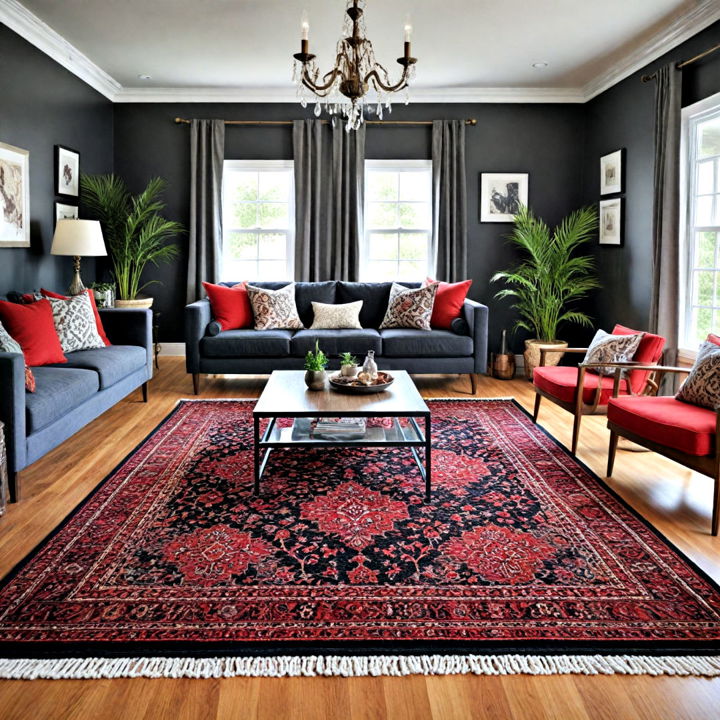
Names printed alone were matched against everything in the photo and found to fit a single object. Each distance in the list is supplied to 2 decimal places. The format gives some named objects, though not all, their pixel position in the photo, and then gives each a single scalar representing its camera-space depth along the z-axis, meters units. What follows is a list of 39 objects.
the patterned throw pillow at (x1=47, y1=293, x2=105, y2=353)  4.66
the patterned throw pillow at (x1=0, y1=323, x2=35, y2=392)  3.47
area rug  2.03
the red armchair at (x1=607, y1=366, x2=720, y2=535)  2.99
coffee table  3.33
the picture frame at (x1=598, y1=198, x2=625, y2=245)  6.18
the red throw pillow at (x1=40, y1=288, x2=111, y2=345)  5.06
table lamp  5.36
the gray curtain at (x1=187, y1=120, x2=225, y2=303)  7.04
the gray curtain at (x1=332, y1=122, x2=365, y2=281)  7.03
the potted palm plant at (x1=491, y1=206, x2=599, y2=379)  6.55
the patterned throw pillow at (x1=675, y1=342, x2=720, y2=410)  3.29
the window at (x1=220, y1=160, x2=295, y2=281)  7.21
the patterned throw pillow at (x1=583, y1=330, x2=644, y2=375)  4.17
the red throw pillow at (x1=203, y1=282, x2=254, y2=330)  6.07
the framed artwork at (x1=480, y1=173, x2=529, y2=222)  7.16
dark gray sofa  5.73
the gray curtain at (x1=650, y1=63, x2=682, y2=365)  4.95
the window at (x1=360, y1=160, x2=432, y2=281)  7.20
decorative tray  3.75
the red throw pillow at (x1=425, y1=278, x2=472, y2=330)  6.14
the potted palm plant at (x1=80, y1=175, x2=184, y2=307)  6.48
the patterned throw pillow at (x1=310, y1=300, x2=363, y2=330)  6.16
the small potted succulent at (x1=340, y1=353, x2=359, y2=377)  3.92
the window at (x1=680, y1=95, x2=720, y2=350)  4.76
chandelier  3.61
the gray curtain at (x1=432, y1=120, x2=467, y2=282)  7.04
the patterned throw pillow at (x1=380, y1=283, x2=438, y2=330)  6.09
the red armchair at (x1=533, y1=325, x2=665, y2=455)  4.09
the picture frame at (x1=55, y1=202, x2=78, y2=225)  5.84
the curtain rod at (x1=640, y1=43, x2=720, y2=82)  4.50
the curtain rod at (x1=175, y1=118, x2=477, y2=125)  7.04
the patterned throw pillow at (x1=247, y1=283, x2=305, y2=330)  6.08
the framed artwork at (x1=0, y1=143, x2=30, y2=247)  4.79
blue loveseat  3.13
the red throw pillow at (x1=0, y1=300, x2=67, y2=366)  4.05
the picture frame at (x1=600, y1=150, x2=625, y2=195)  6.12
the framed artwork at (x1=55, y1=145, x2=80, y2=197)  5.73
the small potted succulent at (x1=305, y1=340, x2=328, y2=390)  3.84
